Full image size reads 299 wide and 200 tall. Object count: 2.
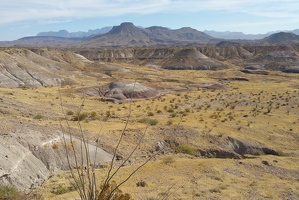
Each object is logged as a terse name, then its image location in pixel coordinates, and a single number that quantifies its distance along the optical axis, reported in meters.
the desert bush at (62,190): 16.49
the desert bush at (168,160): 22.29
